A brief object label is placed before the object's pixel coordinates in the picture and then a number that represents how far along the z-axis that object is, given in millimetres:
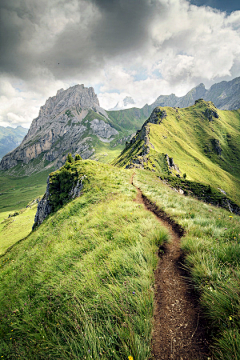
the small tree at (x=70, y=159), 30980
